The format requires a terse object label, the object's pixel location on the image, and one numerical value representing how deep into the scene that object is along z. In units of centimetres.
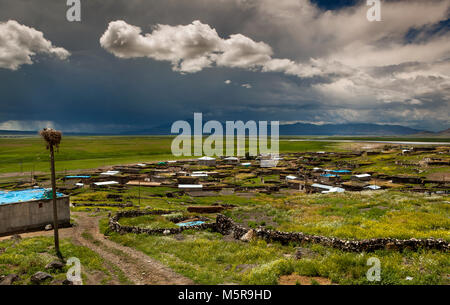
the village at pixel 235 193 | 1969
